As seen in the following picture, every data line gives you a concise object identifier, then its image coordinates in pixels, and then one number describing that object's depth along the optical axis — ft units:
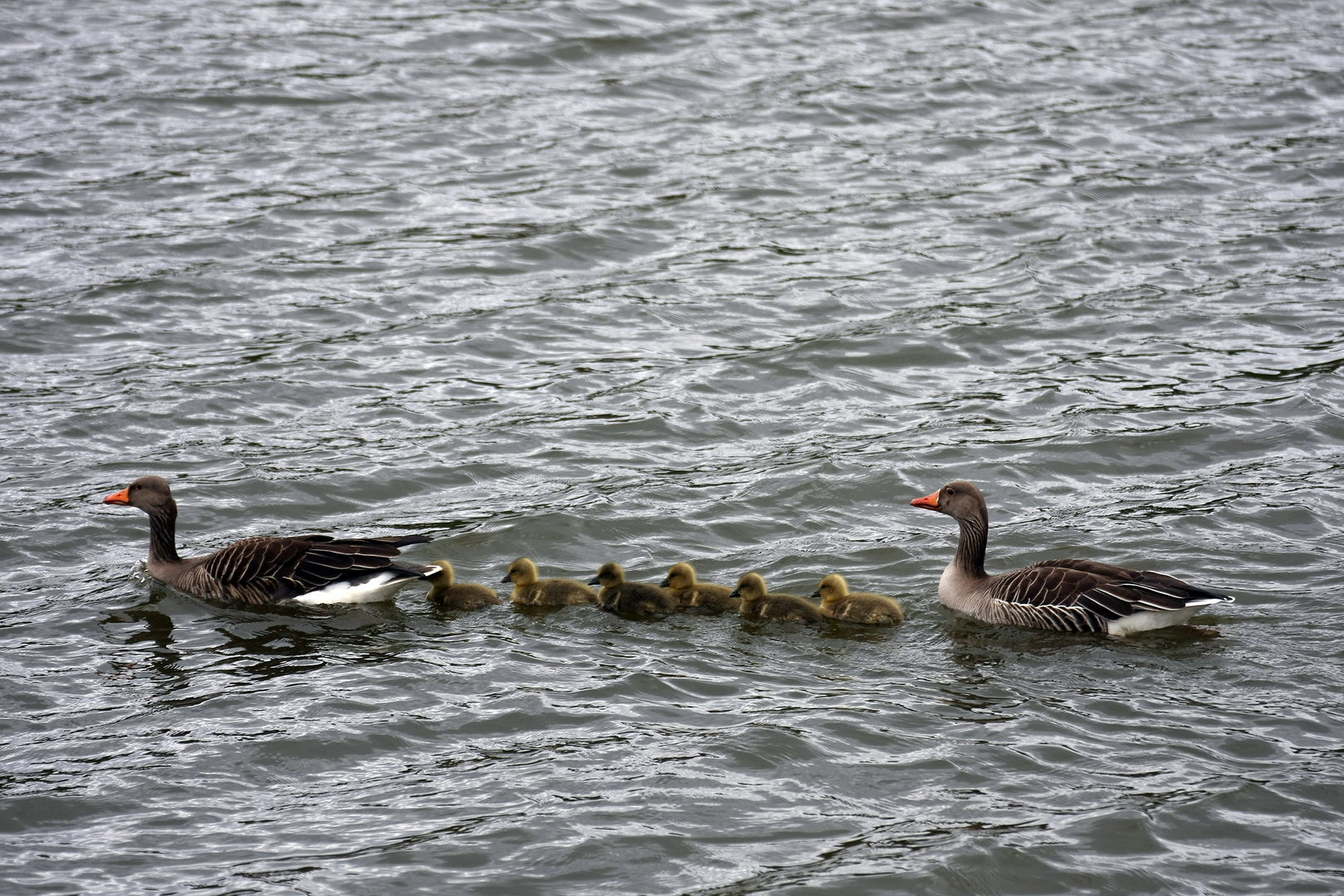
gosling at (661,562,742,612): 63.98
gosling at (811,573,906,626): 62.80
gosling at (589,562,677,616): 63.82
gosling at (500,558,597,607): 64.75
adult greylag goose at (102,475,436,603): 65.10
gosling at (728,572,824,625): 63.05
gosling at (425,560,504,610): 65.62
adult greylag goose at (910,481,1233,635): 59.98
